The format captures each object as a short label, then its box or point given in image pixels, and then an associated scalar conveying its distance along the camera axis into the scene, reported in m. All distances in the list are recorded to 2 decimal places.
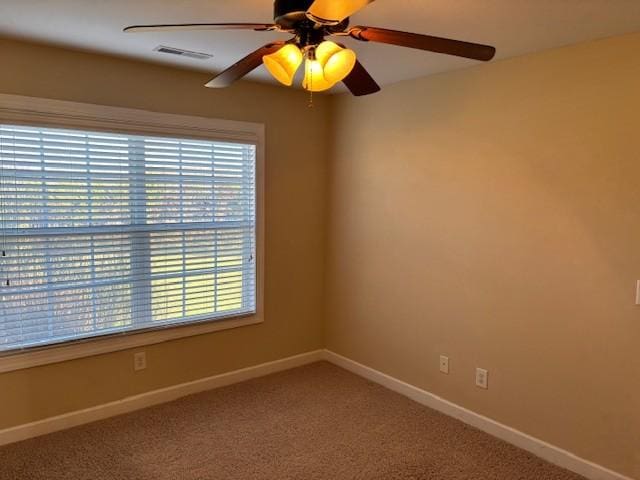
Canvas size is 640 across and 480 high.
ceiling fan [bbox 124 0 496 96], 1.57
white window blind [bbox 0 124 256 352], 2.66
